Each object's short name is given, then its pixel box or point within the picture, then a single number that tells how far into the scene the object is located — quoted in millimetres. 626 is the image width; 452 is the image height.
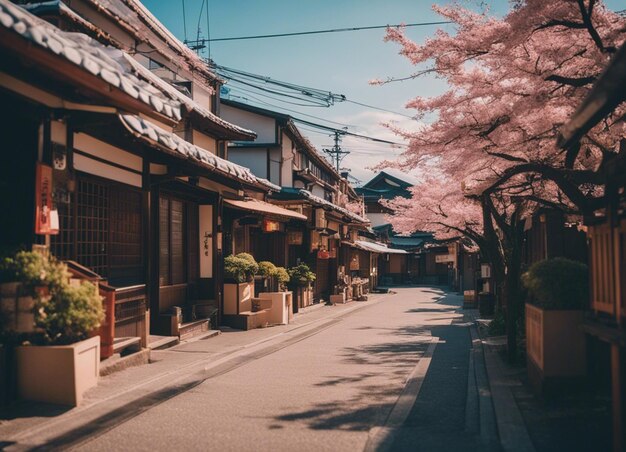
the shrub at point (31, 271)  7559
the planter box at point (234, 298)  18125
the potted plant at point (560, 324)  7945
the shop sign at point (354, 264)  43844
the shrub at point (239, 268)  18109
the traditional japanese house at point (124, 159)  6992
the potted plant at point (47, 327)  7598
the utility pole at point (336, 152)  65375
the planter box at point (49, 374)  7691
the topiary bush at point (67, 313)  7719
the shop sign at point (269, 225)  21473
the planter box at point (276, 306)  20047
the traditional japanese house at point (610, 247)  4480
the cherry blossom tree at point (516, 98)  10258
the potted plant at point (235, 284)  18125
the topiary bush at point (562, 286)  8094
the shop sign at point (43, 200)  8262
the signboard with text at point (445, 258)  50906
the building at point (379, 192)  71125
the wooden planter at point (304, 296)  27400
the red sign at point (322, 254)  30672
